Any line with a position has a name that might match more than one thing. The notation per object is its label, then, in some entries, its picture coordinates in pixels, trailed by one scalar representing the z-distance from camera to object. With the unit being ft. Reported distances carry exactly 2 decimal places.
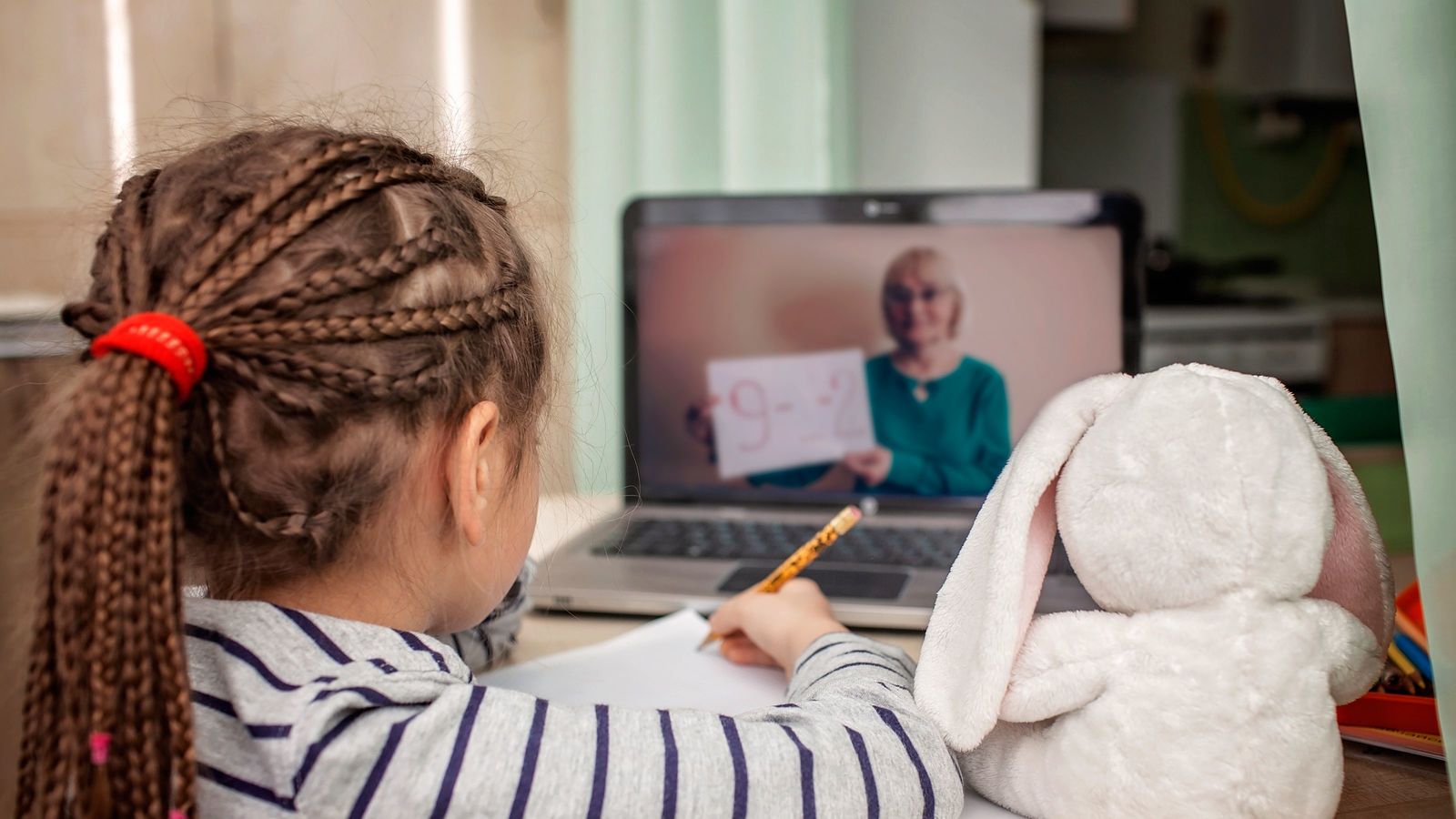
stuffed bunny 1.26
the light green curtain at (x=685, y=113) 4.33
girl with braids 1.22
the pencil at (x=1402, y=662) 1.85
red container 1.67
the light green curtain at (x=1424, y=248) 1.31
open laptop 2.92
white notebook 1.92
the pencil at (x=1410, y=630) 2.03
